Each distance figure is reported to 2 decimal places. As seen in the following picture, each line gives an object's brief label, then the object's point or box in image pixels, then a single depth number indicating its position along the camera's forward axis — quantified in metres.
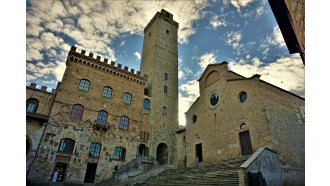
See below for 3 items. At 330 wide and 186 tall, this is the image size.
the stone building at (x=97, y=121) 16.38
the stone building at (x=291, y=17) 4.84
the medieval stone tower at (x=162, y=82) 23.94
